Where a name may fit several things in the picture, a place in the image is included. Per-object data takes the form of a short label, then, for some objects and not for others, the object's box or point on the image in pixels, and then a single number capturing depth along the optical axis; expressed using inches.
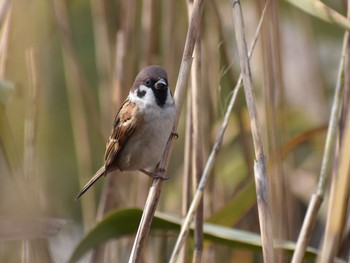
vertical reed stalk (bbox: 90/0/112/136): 232.0
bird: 177.3
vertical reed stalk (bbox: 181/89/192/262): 177.5
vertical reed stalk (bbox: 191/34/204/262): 169.5
